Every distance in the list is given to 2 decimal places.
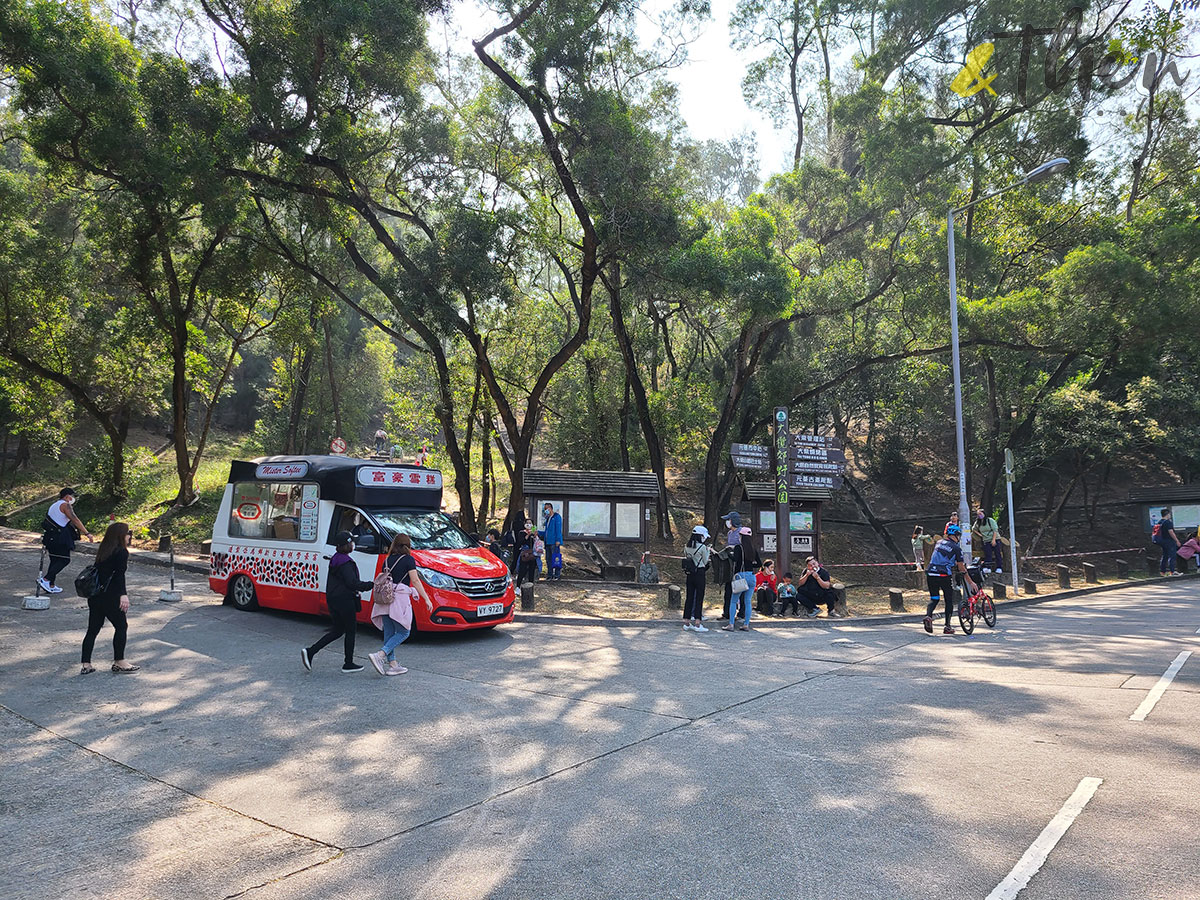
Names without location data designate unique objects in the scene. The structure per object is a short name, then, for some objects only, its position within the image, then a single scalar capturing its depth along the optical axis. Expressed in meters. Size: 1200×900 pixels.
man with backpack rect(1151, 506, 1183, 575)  23.98
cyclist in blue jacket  12.85
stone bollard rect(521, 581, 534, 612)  14.77
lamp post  17.67
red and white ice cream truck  10.88
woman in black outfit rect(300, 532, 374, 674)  8.62
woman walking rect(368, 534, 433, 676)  8.76
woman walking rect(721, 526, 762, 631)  13.36
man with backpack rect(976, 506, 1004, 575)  21.72
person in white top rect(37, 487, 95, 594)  12.74
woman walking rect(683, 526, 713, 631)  13.28
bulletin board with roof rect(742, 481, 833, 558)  21.20
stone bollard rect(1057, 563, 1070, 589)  20.45
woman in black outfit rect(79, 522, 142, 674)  8.12
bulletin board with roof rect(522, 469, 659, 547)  19.12
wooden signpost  17.11
